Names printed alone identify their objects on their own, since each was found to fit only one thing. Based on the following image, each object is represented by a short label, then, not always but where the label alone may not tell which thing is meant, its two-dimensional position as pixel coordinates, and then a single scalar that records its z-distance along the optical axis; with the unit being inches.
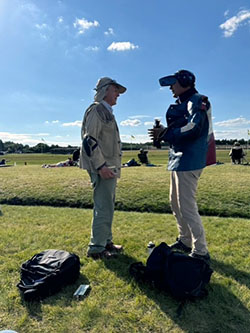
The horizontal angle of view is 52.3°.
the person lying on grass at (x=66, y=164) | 973.7
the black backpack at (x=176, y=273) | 103.7
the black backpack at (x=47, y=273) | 107.0
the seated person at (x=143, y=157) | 896.3
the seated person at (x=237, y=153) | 786.2
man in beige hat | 136.8
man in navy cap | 123.4
